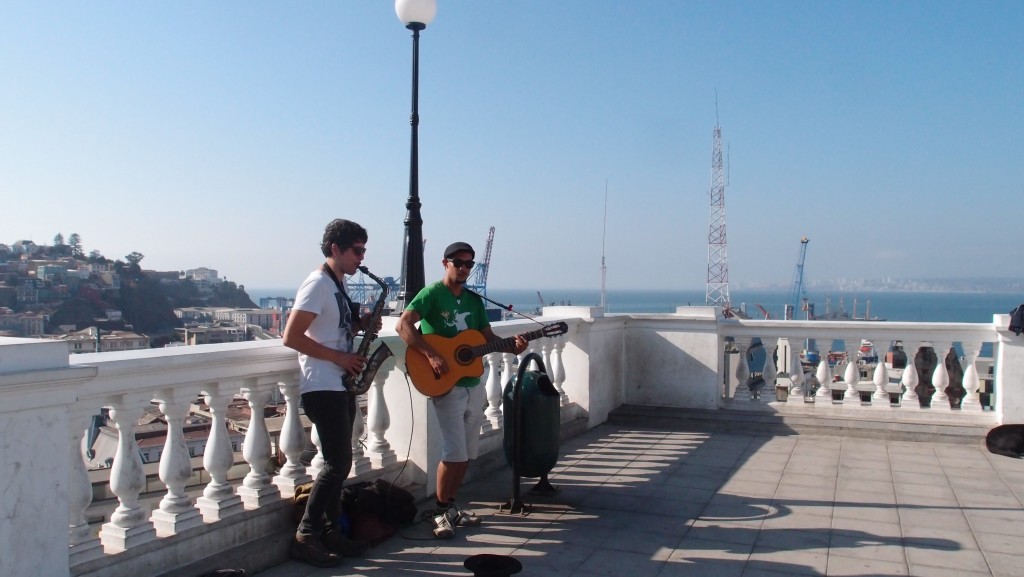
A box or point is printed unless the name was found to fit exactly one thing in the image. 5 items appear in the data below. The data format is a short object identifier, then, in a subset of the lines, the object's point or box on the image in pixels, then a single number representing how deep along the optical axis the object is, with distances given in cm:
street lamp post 598
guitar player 470
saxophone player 383
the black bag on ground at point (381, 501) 454
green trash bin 526
